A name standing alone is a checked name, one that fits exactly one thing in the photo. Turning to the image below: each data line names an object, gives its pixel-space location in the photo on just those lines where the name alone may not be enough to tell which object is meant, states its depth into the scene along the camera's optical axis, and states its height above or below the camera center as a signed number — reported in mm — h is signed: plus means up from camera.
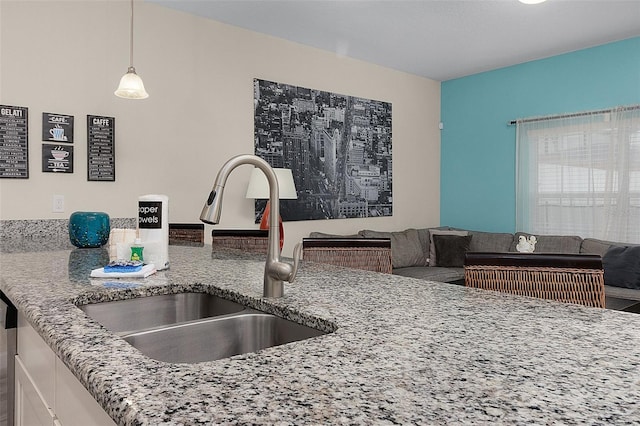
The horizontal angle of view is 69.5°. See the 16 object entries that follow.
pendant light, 2727 +715
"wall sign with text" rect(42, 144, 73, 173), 3057 +323
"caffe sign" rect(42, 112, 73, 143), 3053 +531
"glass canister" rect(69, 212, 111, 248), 2162 -105
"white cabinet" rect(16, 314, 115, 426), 775 -379
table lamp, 3641 +174
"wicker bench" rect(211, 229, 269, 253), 2463 -172
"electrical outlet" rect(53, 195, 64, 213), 3090 +20
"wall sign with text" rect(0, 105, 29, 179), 2895 +410
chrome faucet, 1047 -30
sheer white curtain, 4230 +348
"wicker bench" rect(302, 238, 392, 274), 1966 -193
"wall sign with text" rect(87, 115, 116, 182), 3223 +410
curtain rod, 4200 +945
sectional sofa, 3836 -399
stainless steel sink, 1026 -294
